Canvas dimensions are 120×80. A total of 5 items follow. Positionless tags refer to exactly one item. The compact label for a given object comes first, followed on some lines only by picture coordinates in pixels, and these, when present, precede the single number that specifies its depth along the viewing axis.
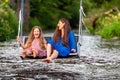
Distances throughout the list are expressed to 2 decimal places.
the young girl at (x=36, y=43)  13.09
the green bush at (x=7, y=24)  25.42
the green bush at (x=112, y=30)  27.64
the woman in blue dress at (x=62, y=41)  12.98
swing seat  12.67
